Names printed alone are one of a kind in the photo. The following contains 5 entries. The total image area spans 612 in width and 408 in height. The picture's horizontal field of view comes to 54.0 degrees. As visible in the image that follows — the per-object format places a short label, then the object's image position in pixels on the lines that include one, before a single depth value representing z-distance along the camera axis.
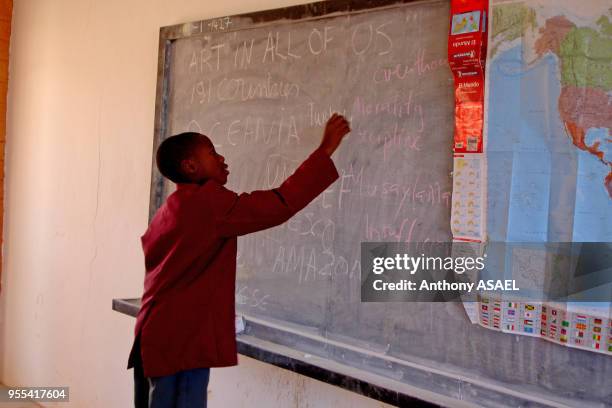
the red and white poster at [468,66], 1.72
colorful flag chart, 1.50
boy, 1.72
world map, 1.51
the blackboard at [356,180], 1.73
